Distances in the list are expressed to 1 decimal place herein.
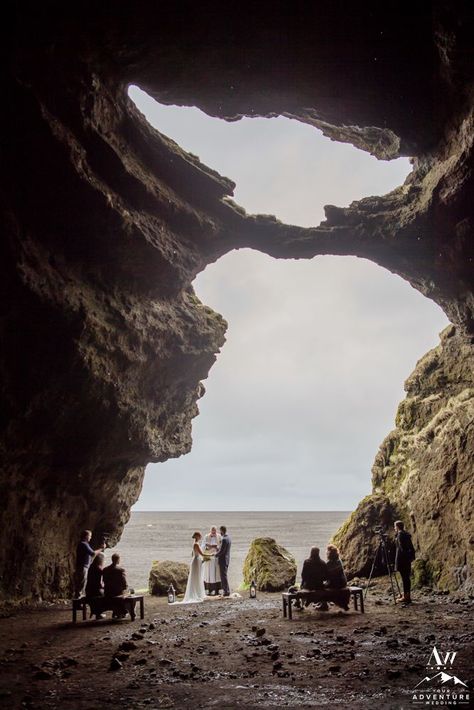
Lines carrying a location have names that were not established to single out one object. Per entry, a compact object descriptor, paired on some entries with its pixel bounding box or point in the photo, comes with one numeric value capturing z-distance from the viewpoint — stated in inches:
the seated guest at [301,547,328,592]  531.8
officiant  715.4
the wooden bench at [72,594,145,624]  504.1
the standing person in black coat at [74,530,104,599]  632.4
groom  709.3
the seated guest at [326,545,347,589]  533.6
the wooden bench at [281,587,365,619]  508.4
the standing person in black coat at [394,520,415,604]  574.4
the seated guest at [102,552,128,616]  505.0
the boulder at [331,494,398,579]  782.5
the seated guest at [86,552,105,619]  514.9
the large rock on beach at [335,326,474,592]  685.3
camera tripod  696.4
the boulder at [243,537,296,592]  779.4
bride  667.4
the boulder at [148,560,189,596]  759.7
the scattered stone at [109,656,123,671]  317.7
